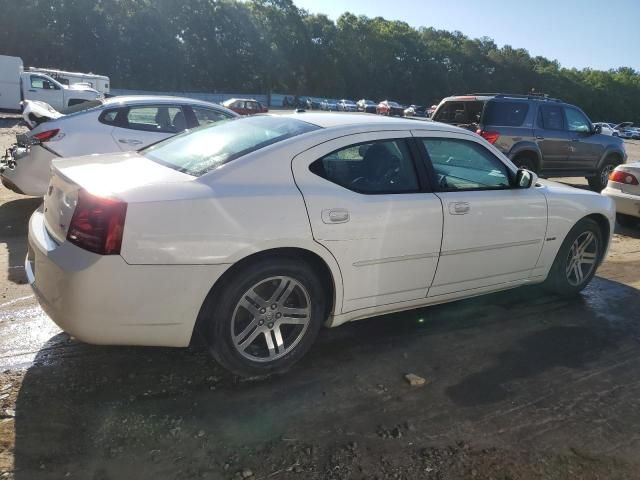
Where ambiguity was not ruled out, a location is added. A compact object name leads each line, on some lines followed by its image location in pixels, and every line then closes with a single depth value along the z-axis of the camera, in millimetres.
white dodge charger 2787
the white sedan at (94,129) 6332
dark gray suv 9578
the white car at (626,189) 7738
